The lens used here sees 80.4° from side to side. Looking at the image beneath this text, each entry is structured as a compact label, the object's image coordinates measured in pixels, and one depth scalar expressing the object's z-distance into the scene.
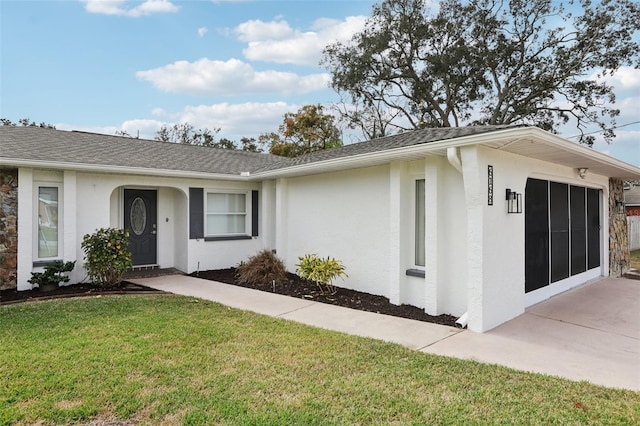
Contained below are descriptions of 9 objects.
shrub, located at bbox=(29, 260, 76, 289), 7.56
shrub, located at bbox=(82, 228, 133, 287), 7.86
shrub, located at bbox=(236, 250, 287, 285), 8.76
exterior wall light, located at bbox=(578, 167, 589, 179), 8.02
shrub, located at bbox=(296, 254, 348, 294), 7.69
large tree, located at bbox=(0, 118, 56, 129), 24.64
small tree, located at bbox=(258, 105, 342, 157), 26.77
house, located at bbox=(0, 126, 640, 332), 5.65
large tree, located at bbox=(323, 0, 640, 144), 19.14
